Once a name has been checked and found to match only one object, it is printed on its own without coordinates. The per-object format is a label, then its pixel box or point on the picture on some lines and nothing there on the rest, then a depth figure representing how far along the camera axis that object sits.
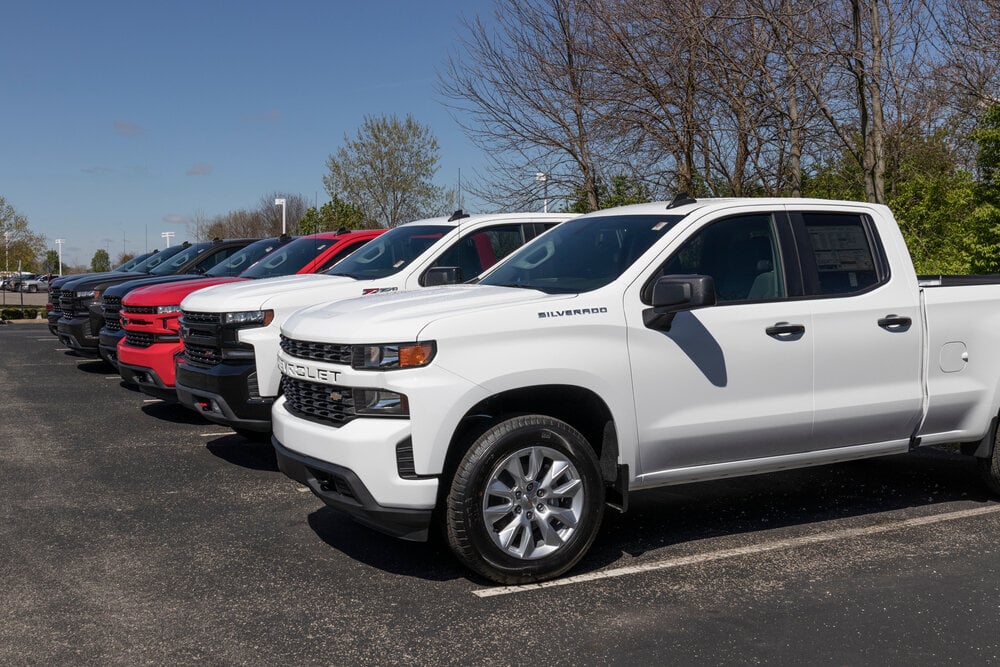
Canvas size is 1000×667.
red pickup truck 9.22
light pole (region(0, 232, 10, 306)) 67.25
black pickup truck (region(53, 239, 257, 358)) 13.41
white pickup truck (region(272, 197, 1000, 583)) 4.77
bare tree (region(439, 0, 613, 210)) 16.08
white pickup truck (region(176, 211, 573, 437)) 7.35
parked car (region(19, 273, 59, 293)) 74.12
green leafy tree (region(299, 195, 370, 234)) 33.66
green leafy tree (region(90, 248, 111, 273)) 109.53
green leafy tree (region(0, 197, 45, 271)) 67.50
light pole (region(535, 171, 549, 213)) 17.12
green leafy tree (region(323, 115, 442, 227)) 39.19
